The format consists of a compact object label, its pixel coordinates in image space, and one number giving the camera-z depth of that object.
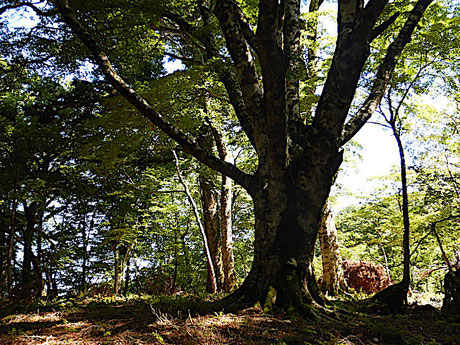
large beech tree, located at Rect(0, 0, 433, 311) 3.51
